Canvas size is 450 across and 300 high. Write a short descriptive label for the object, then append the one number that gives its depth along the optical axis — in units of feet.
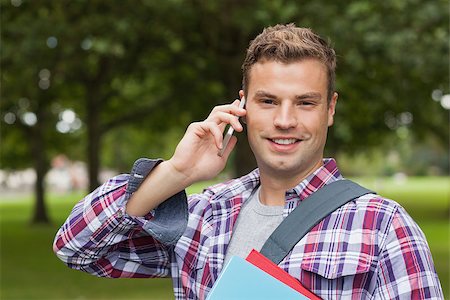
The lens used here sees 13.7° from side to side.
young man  9.41
